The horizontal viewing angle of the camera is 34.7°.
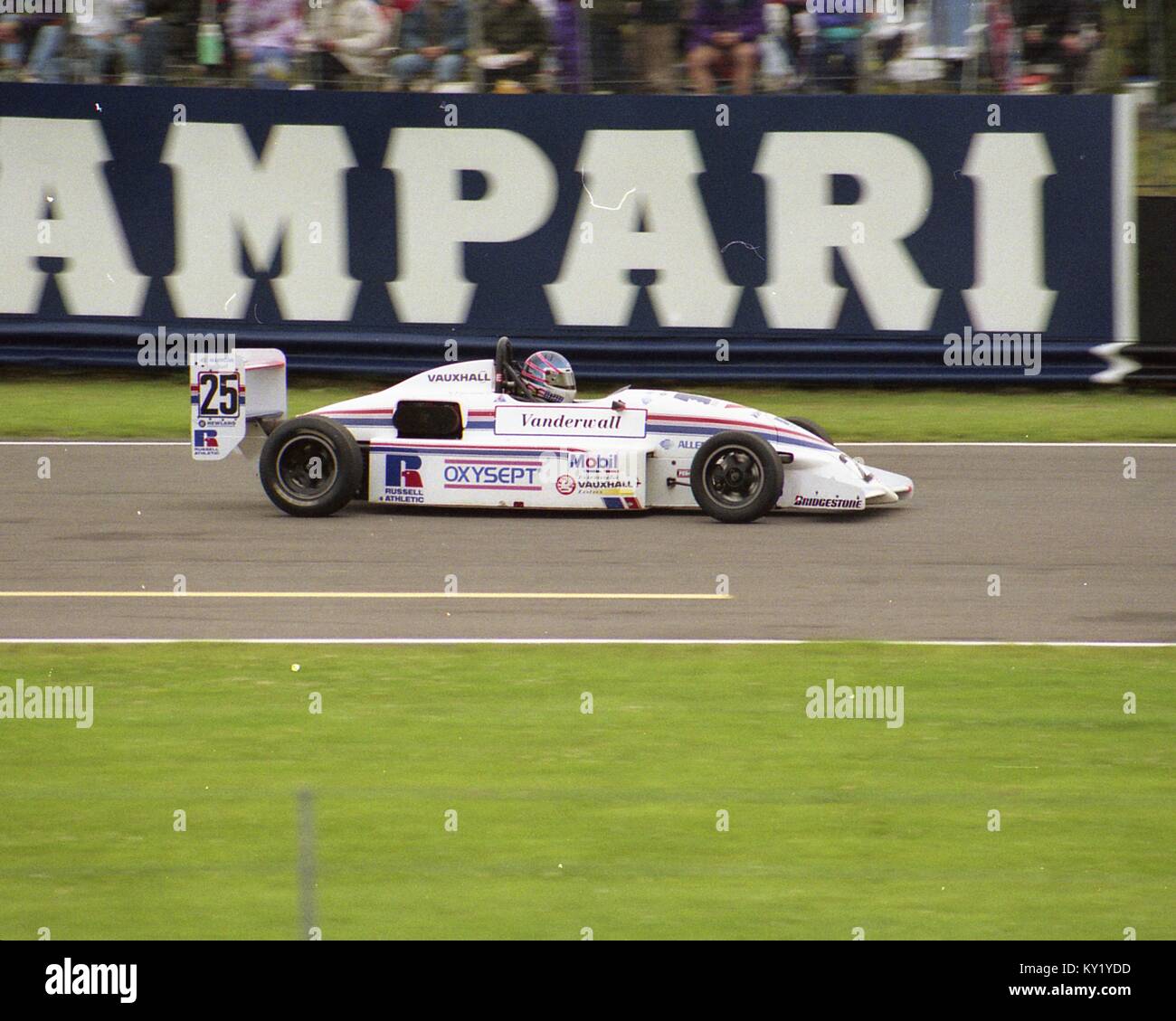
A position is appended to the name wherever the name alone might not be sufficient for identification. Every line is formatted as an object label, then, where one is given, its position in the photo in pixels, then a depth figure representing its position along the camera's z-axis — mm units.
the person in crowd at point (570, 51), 18938
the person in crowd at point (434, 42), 18891
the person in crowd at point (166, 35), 19234
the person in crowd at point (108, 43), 19359
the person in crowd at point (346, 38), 18969
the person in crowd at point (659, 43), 18766
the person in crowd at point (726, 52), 18812
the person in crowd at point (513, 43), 18875
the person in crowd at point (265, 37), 19203
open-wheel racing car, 12789
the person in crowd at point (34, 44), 19375
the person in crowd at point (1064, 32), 18375
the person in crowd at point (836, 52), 18562
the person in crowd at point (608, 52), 18859
